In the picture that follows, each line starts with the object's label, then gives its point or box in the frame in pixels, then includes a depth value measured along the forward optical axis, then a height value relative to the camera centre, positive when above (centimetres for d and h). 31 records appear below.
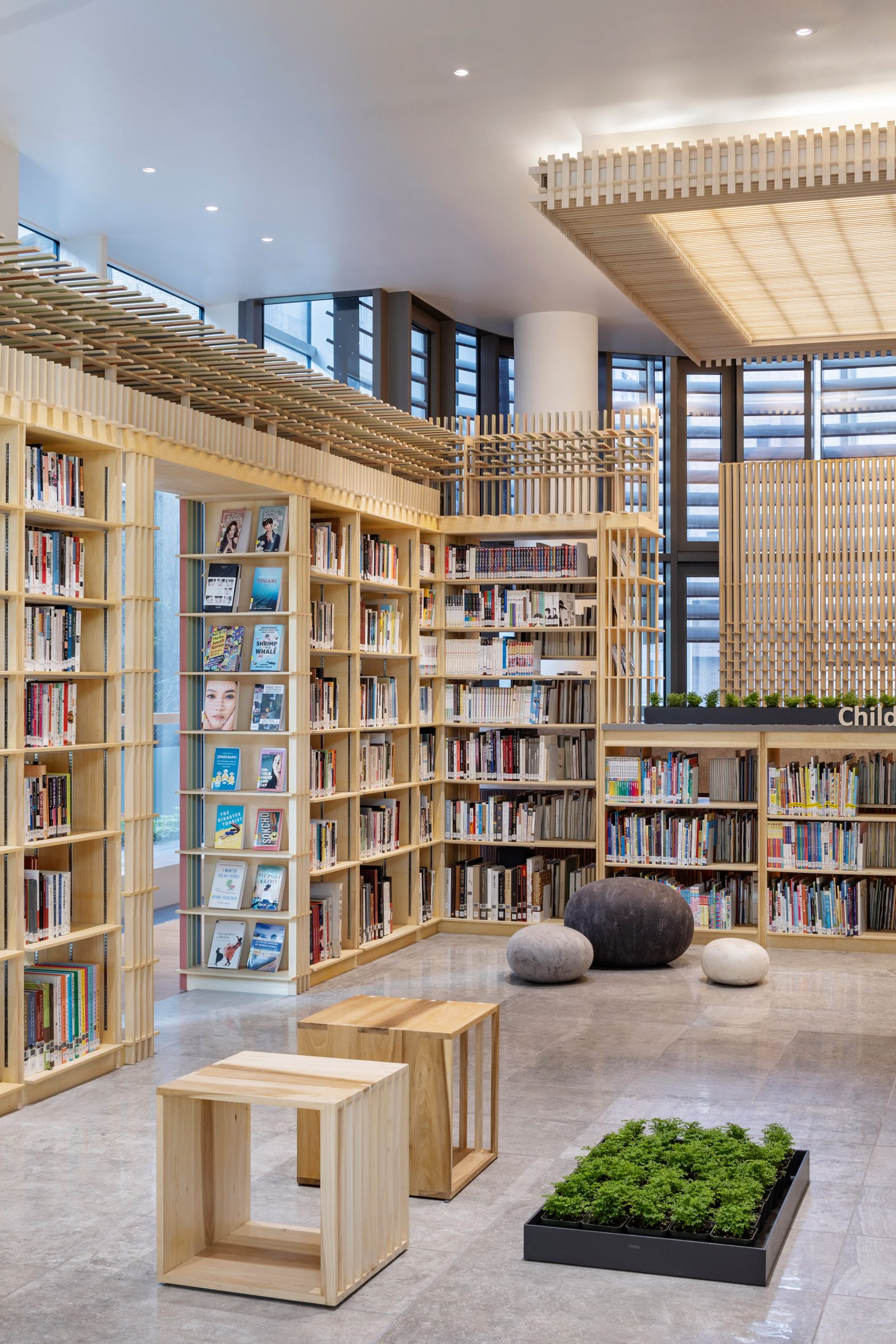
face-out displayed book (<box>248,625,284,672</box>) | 795 +18
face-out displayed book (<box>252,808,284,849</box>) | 793 -84
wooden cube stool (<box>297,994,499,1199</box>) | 465 -129
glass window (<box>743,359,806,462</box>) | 1384 +271
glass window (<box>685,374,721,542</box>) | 1396 +229
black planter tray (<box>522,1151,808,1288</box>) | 392 -165
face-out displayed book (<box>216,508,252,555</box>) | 802 +86
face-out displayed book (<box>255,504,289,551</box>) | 793 +86
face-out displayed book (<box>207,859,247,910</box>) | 794 -118
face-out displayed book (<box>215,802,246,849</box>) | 798 -84
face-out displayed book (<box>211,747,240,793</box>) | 800 -52
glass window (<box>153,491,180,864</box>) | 1148 +25
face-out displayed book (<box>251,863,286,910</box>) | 790 -118
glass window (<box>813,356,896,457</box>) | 1369 +271
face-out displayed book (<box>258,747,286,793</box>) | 790 -51
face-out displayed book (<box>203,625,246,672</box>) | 799 +18
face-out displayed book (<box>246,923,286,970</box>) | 789 -152
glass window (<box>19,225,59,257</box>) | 984 +318
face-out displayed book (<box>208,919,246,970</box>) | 799 -152
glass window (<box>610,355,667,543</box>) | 1409 +305
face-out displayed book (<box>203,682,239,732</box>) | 802 -15
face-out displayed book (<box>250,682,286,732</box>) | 791 -16
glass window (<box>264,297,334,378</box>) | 1189 +303
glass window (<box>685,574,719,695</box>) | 1390 +50
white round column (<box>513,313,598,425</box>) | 1238 +285
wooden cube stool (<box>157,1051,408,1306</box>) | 383 -145
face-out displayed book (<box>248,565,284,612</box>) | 796 +53
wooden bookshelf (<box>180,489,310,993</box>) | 788 -39
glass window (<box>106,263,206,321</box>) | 1103 +325
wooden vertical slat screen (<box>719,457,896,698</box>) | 1290 +98
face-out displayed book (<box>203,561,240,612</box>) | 799 +54
